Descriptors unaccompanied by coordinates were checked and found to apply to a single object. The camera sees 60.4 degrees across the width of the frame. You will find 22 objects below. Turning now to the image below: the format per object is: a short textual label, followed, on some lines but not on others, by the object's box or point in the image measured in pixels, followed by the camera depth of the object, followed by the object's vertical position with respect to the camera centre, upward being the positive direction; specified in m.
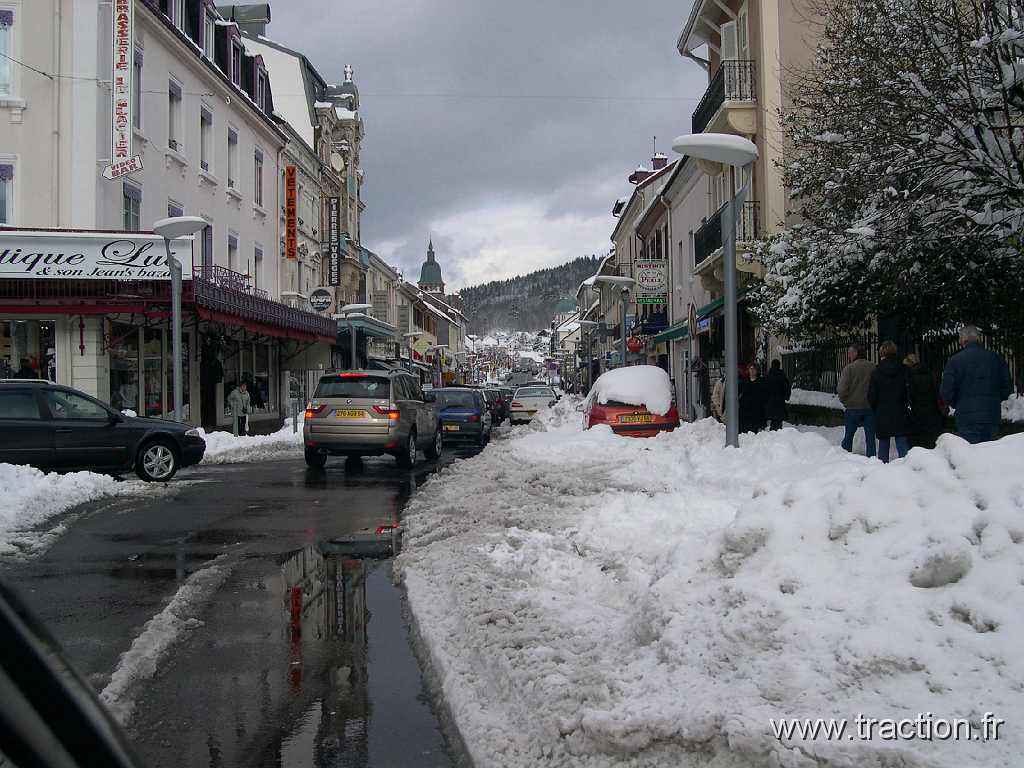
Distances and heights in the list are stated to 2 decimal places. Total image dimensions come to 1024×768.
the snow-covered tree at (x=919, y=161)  10.34 +3.20
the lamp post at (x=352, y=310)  34.38 +4.21
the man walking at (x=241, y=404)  24.41 +0.32
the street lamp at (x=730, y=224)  11.64 +2.59
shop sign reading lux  19.61 +3.65
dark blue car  23.97 -0.07
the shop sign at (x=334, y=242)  41.44 +8.16
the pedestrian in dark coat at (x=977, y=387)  9.23 +0.20
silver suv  16.03 -0.09
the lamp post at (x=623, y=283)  29.85 +4.47
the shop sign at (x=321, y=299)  32.88 +4.34
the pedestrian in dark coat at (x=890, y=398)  10.94 +0.11
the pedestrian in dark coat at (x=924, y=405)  10.89 +0.02
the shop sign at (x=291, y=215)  34.16 +7.80
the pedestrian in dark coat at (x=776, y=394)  16.09 +0.27
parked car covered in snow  17.23 +0.10
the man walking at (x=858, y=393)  12.43 +0.21
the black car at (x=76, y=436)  12.52 -0.27
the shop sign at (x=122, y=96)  20.48 +7.50
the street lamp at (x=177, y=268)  17.56 +3.13
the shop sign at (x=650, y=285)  31.78 +4.55
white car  37.56 +0.37
